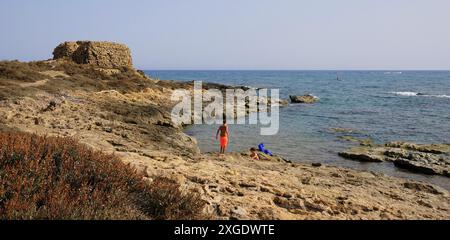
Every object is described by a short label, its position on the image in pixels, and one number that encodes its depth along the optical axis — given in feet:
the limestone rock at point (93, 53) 123.24
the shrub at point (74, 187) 14.34
